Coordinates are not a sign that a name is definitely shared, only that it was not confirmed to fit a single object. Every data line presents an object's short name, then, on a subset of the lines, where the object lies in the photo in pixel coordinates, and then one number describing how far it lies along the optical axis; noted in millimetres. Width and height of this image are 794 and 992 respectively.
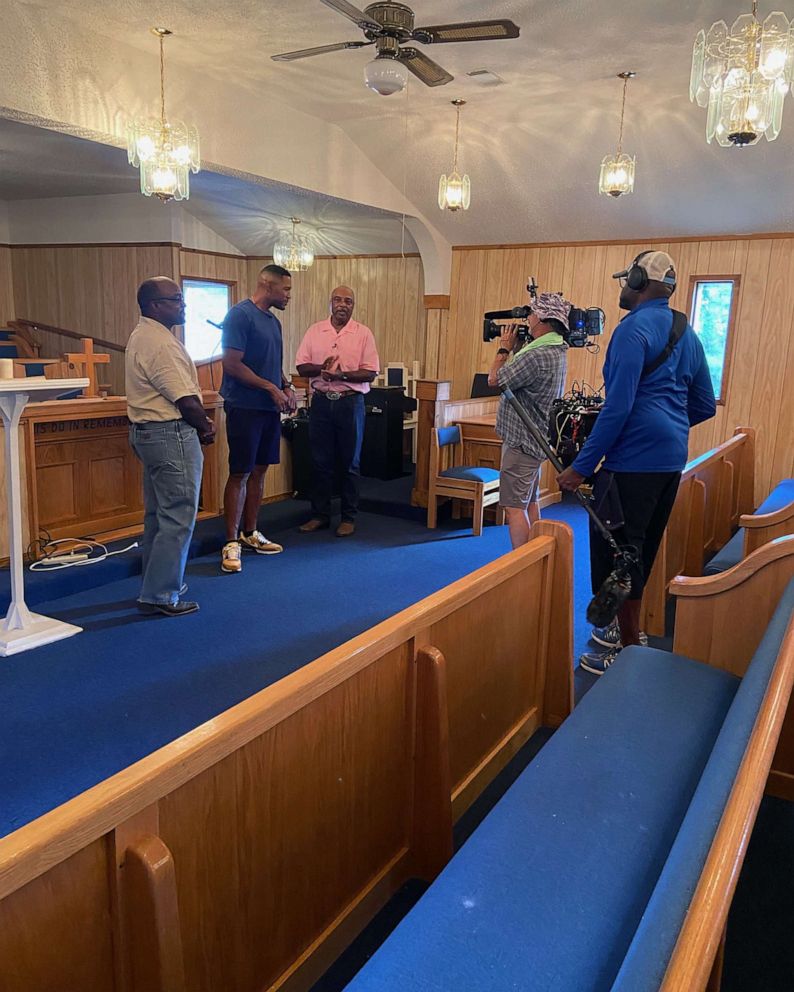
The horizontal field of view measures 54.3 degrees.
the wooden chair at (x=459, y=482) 5039
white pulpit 2928
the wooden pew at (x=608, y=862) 927
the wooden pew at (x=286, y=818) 963
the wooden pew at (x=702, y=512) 3383
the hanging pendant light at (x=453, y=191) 5336
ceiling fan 2951
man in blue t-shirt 3971
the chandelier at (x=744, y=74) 2807
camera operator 3438
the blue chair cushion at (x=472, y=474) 5066
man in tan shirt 3141
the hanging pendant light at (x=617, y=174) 4746
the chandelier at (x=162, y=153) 4129
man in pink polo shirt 4648
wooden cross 4227
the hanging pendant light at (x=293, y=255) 8555
